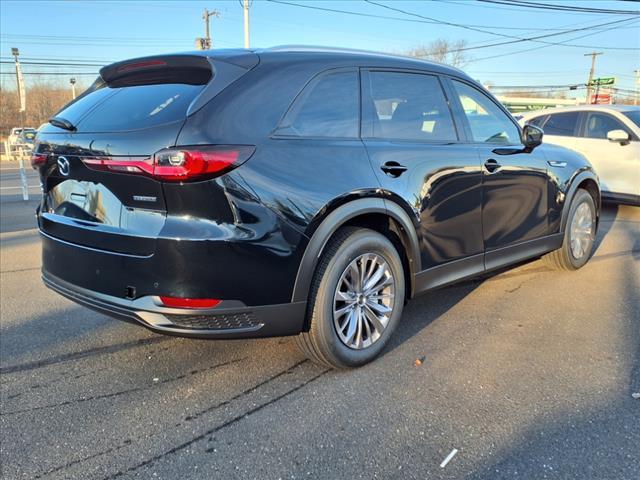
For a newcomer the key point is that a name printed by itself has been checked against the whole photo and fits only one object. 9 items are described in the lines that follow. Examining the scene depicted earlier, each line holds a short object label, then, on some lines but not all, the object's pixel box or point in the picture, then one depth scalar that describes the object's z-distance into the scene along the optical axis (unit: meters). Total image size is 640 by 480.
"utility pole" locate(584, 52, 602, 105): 63.09
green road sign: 45.28
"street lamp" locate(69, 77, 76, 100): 52.31
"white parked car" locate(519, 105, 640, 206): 8.16
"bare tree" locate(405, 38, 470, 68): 51.47
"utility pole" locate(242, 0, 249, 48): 26.16
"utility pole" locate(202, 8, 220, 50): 37.06
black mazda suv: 2.52
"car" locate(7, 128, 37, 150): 32.77
